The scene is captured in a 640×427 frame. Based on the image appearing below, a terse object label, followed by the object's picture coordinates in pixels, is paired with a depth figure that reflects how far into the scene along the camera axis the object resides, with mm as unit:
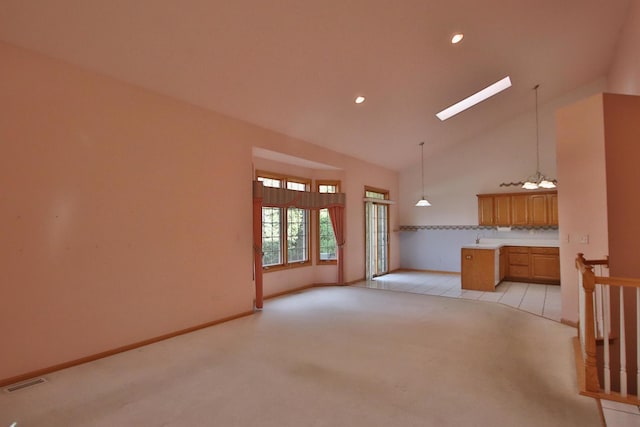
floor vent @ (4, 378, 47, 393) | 2783
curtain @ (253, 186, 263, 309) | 5145
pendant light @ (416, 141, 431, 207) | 7683
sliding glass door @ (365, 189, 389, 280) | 7828
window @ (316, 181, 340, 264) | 7094
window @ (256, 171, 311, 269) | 6160
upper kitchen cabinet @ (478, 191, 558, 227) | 7289
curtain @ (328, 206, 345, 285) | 6910
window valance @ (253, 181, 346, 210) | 5312
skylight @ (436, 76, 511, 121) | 6014
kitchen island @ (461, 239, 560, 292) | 6543
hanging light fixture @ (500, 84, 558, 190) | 5820
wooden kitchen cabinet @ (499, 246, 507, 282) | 7340
